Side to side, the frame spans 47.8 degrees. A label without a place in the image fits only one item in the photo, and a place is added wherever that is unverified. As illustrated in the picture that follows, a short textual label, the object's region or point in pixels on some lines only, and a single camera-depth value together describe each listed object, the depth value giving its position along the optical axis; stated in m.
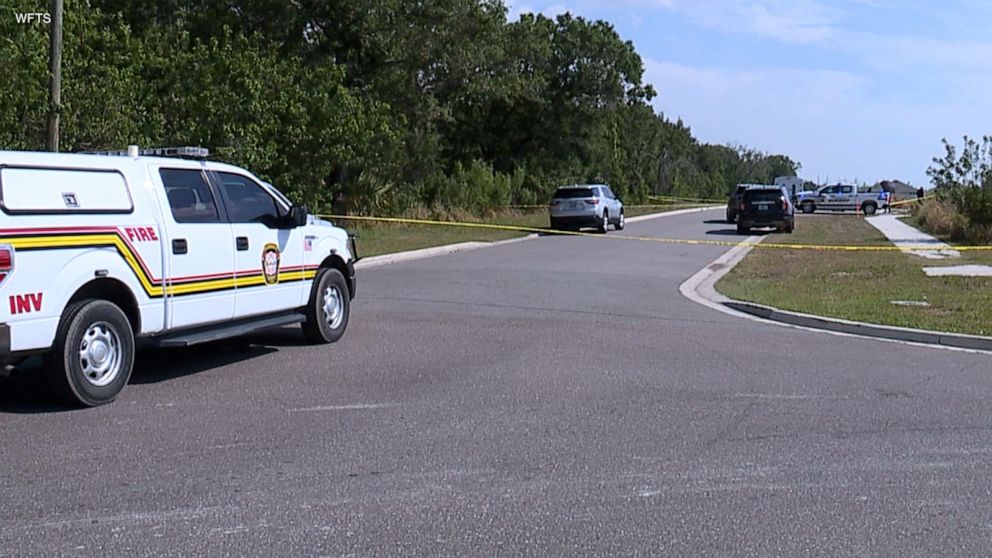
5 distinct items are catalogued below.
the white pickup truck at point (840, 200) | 62.22
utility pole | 18.73
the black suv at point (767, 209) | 37.22
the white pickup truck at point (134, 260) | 7.70
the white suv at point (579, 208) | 36.34
